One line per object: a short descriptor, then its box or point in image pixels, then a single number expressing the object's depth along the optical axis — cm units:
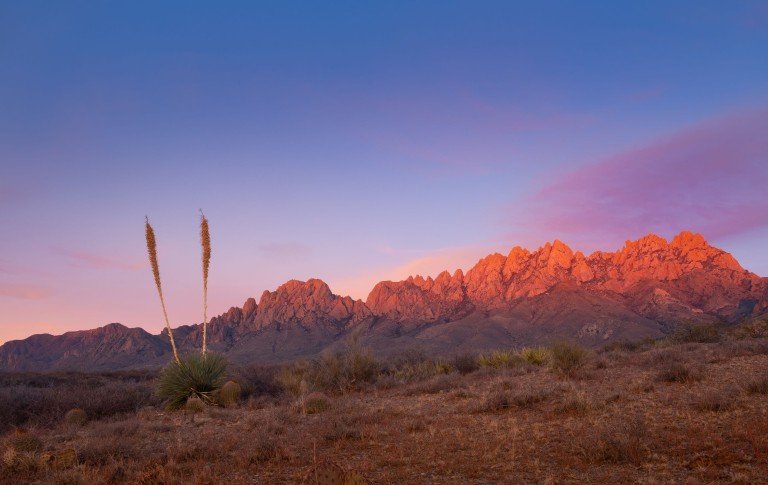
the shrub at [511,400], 1223
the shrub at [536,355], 2220
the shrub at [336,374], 2025
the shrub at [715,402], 966
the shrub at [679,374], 1290
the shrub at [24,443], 966
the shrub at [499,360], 2248
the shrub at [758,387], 1054
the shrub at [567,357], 1703
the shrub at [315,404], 1394
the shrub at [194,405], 1550
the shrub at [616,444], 755
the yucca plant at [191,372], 1670
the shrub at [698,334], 2598
